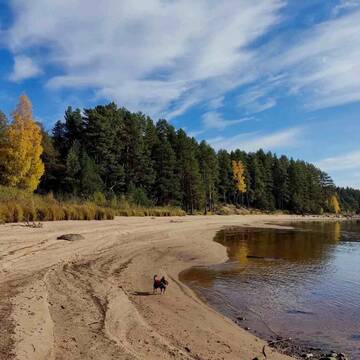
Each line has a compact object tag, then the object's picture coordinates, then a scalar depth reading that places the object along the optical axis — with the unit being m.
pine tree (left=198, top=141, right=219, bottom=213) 78.88
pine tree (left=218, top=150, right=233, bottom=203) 91.50
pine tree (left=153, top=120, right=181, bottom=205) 64.95
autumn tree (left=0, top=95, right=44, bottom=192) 42.16
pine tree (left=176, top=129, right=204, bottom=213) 68.94
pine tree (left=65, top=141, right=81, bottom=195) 53.31
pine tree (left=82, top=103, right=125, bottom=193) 61.34
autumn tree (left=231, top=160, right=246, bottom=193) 91.62
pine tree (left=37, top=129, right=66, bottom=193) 57.47
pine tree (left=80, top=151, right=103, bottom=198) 51.50
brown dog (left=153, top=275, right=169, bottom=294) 11.48
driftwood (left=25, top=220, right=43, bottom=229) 18.02
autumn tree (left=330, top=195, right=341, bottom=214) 131.88
